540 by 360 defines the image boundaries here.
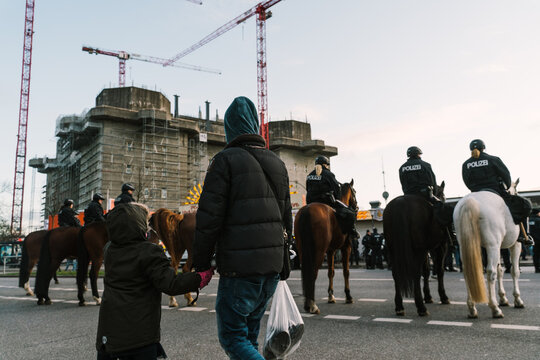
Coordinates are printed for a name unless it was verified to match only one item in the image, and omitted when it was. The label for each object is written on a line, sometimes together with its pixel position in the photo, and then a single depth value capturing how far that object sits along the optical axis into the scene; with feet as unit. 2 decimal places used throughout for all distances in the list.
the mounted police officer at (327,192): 25.99
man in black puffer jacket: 8.96
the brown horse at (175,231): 28.35
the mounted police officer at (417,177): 23.97
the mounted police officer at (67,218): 39.04
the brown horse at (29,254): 36.32
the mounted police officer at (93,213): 34.12
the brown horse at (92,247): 30.68
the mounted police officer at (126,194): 32.37
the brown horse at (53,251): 30.96
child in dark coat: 9.27
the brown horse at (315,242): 22.63
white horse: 19.72
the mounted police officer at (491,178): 22.20
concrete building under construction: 185.57
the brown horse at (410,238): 21.07
